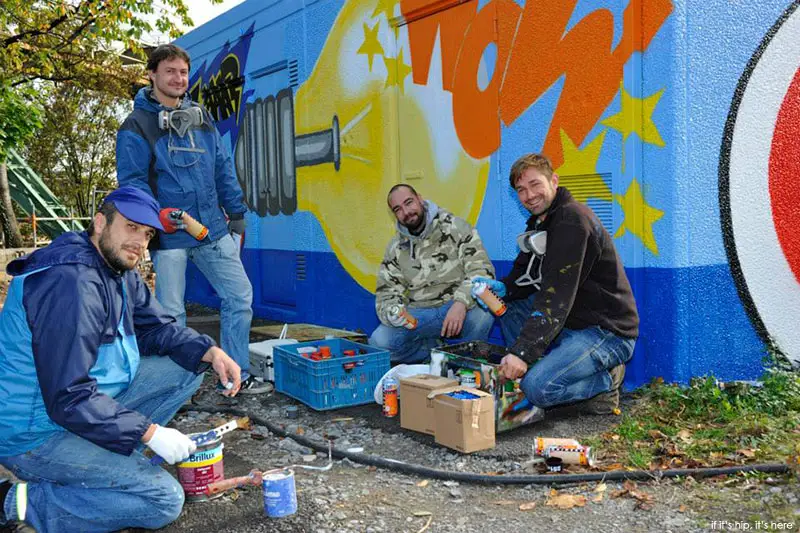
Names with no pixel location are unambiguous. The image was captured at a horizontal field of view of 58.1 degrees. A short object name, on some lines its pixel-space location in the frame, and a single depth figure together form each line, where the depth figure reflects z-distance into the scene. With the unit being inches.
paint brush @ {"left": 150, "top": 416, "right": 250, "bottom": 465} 127.1
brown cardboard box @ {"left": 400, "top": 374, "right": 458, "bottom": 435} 171.9
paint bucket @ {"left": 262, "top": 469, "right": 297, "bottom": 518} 129.3
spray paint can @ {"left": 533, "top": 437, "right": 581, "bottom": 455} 149.3
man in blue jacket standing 200.5
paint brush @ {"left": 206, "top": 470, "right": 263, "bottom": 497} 137.3
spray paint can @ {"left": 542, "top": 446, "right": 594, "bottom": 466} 146.6
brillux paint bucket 136.7
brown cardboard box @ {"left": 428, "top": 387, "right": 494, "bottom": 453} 157.8
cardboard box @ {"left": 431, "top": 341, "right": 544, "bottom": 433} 170.7
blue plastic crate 193.8
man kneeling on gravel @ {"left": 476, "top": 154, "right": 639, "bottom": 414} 166.1
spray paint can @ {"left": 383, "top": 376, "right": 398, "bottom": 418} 189.8
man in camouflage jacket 209.6
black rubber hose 139.0
